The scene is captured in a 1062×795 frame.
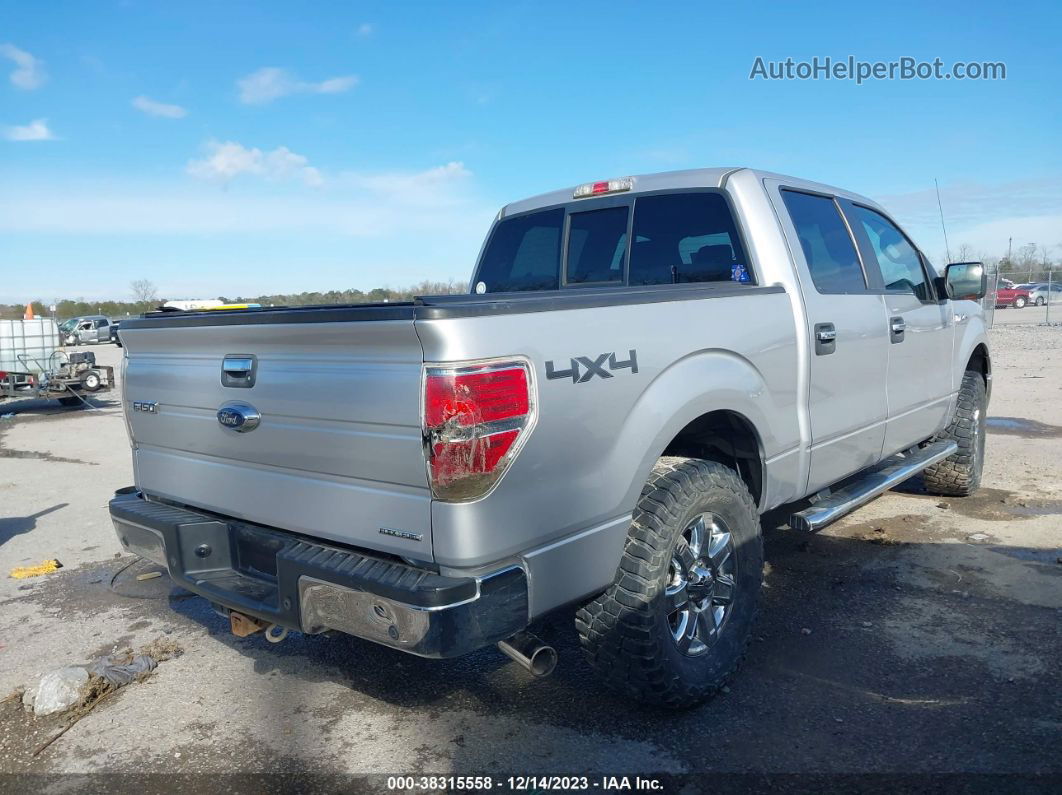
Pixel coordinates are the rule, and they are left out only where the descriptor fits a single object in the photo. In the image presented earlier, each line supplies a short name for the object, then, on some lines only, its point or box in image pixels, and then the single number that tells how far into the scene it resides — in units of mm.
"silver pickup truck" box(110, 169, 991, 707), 2322
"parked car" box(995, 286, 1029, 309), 39281
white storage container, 13711
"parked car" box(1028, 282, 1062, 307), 41656
